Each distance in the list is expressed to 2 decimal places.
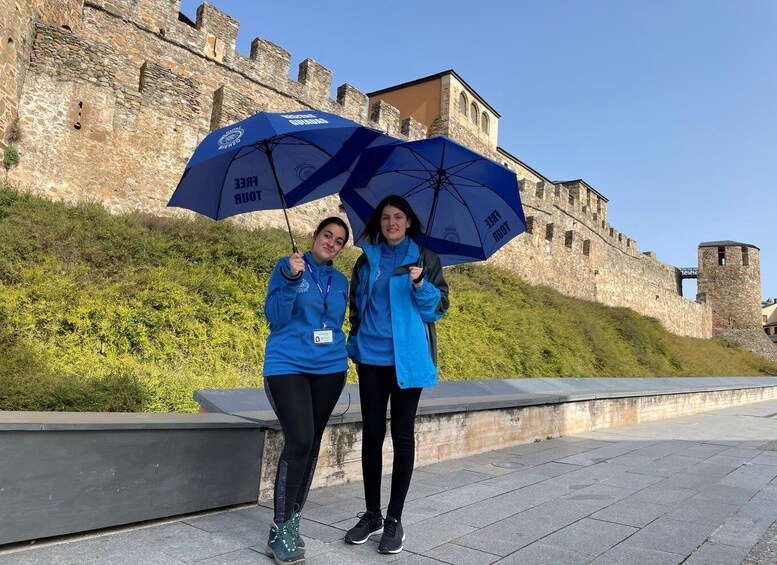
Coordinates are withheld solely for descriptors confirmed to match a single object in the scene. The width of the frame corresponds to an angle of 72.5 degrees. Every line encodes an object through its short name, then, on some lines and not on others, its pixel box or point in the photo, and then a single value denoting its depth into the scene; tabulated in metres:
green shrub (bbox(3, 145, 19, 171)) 9.85
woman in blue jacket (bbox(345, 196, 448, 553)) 2.73
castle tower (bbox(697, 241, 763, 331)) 44.38
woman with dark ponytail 2.50
